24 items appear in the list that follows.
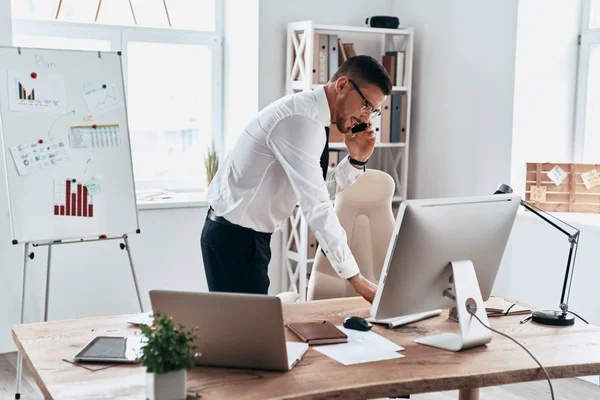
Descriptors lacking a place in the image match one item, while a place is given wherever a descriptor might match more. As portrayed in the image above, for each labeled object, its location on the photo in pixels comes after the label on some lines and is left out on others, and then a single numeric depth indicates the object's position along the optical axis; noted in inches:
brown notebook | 81.6
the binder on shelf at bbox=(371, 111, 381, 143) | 178.1
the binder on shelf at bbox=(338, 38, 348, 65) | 174.7
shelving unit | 171.2
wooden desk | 67.9
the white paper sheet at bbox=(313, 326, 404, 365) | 77.0
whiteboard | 139.0
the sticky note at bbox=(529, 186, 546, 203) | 159.8
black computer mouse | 87.0
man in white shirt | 94.0
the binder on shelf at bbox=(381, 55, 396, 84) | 178.5
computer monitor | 78.3
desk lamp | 91.2
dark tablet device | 74.3
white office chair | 129.8
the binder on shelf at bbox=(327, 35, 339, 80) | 171.3
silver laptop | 69.7
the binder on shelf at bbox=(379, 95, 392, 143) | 179.3
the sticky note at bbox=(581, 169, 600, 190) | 156.6
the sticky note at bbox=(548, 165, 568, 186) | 158.9
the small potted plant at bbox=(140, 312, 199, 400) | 61.5
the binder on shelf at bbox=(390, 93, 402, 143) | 180.1
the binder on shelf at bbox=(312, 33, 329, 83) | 169.6
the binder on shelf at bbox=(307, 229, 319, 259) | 175.0
